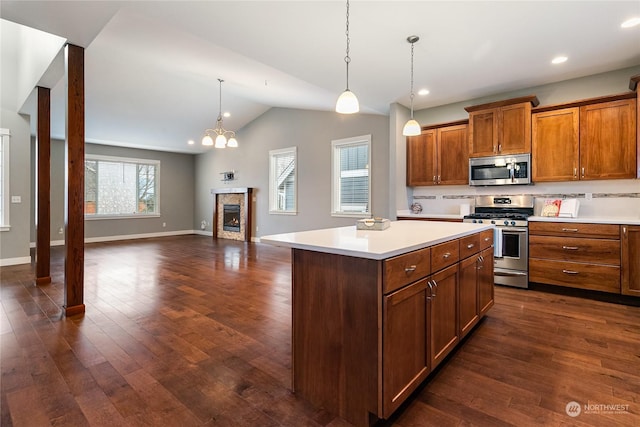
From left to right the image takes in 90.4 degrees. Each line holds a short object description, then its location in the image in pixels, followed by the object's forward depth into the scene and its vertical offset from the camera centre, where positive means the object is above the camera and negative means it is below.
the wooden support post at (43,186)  4.18 +0.33
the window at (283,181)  7.59 +0.74
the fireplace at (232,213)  8.53 -0.07
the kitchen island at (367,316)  1.49 -0.55
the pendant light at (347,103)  2.43 +0.83
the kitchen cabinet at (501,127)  4.17 +1.14
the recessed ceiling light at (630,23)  2.74 +1.65
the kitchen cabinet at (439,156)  4.80 +0.86
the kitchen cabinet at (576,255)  3.46 -0.52
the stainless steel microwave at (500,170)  4.25 +0.56
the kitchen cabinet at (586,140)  3.61 +0.85
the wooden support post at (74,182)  3.09 +0.28
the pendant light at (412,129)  3.30 +0.85
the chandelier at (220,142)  5.51 +1.20
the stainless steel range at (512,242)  3.96 -0.41
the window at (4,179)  5.27 +0.53
